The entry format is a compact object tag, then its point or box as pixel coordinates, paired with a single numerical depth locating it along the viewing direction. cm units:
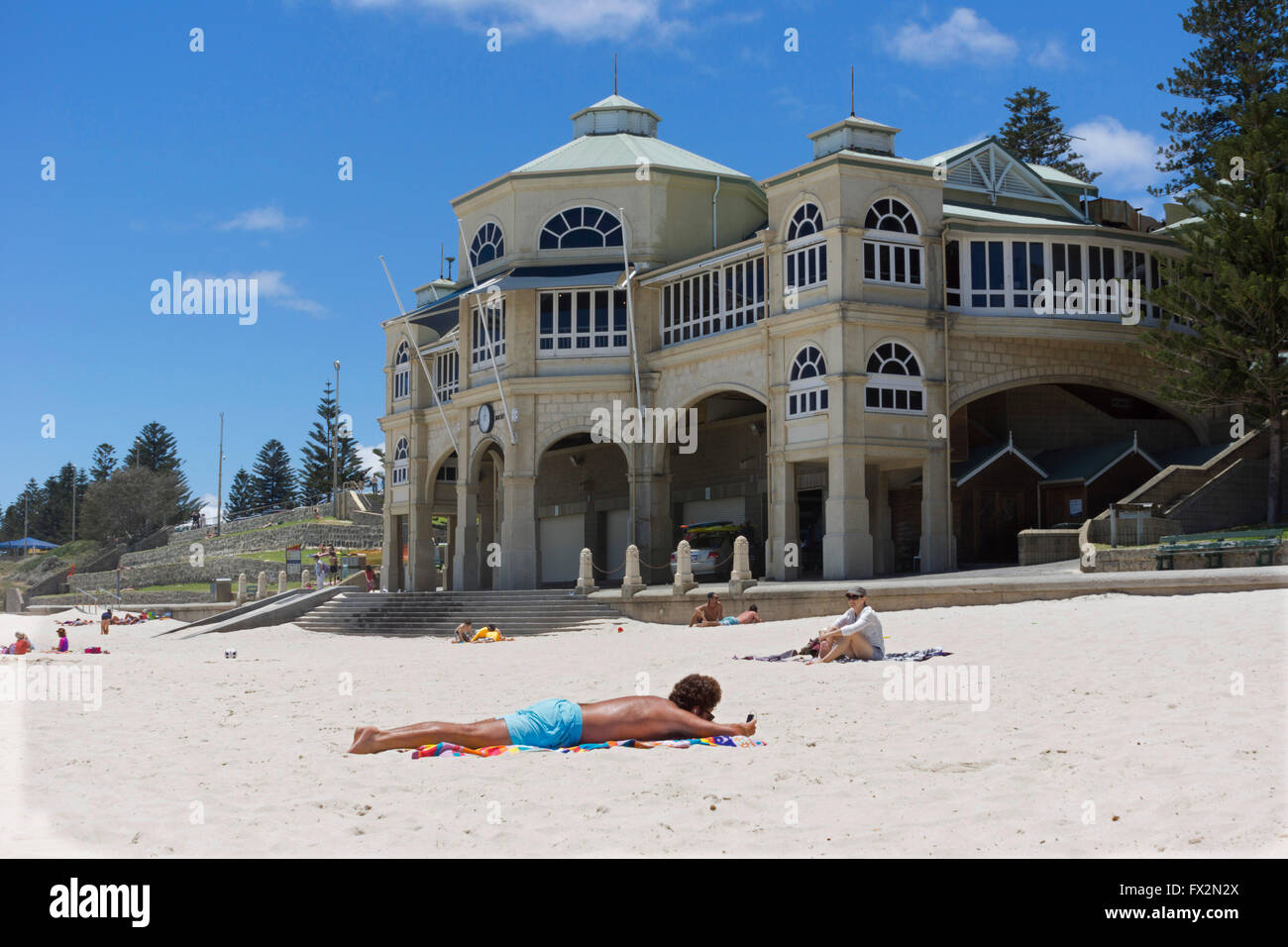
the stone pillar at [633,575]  2832
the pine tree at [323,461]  9256
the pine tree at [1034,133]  5581
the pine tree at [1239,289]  2377
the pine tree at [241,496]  10725
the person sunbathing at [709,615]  2231
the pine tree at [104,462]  10981
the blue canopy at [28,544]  9469
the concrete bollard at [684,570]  2667
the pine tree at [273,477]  10356
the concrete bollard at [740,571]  2540
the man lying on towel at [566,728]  876
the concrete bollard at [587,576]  2958
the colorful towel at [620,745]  866
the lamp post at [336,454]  8512
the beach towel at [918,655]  1314
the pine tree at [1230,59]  3809
